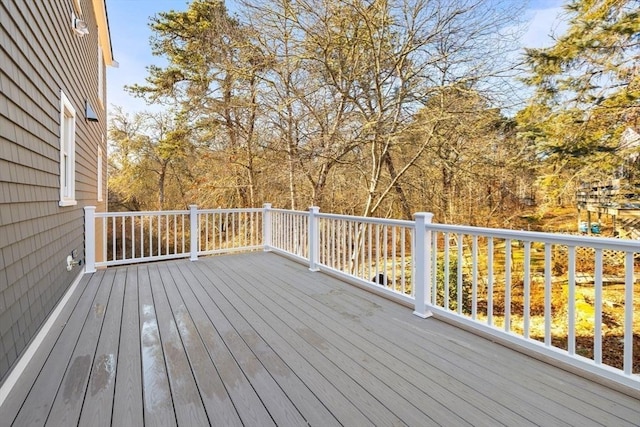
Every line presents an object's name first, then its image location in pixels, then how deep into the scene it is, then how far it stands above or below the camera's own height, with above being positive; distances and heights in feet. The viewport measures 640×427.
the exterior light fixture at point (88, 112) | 17.15 +5.16
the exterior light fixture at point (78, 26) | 13.42 +7.62
